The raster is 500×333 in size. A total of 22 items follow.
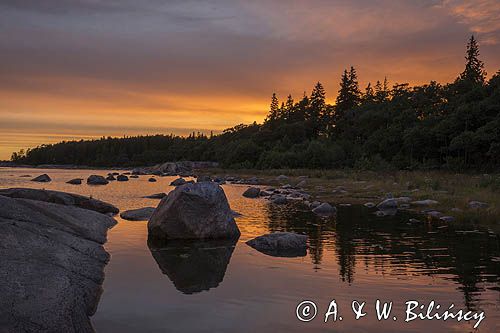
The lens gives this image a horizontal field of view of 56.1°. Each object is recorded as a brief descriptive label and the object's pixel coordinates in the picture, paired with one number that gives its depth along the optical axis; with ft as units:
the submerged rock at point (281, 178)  213.62
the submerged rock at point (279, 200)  105.81
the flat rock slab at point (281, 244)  49.73
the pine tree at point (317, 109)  373.44
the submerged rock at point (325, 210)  84.58
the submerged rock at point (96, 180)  197.26
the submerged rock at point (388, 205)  90.02
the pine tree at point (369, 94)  348.57
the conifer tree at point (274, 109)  444.88
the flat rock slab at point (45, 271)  24.15
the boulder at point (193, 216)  56.39
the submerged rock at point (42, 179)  213.58
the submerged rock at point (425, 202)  93.81
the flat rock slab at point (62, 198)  74.54
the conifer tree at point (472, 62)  283.38
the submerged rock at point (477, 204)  81.92
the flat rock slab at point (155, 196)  122.11
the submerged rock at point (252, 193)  126.80
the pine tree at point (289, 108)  410.23
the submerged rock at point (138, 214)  74.02
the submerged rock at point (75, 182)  197.14
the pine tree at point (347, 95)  349.82
